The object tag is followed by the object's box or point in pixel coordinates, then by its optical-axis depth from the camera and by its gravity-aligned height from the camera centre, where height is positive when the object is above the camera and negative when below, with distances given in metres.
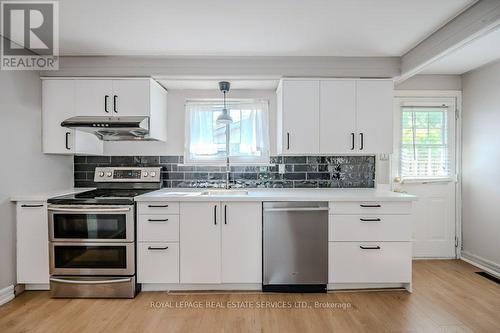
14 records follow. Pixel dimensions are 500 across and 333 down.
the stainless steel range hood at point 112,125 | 2.66 +0.36
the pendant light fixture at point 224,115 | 3.01 +0.52
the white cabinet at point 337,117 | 2.91 +0.48
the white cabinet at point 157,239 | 2.63 -0.69
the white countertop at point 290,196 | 2.60 -0.30
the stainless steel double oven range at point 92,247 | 2.55 -0.75
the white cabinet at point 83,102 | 2.87 +0.62
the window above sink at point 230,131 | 3.36 +0.39
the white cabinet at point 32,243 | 2.59 -0.73
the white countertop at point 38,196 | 2.56 -0.29
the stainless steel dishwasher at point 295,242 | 2.61 -0.71
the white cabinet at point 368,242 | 2.63 -0.71
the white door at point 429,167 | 3.48 -0.03
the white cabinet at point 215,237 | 2.63 -0.67
